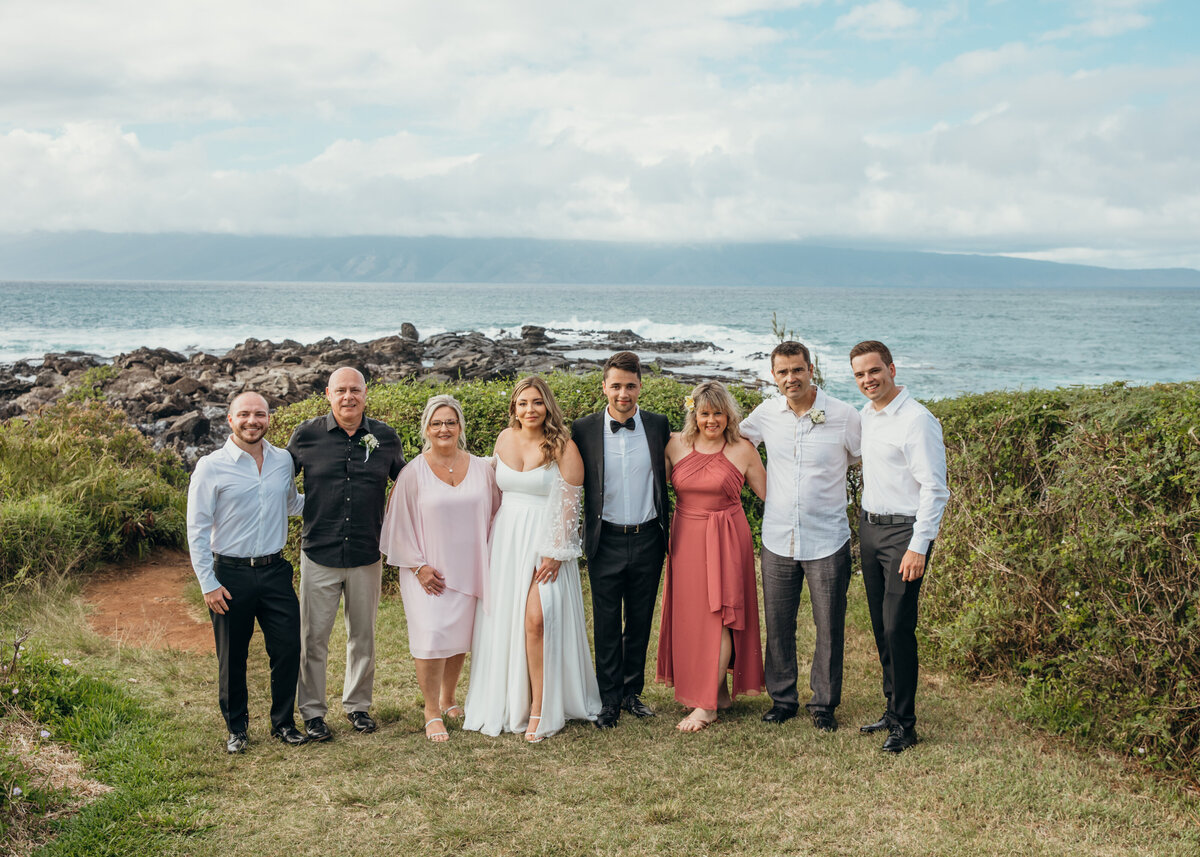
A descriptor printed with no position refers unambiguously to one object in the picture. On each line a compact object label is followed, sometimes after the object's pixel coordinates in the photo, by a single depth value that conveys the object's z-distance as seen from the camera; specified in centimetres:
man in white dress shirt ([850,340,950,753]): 525
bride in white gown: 580
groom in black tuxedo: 589
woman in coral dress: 592
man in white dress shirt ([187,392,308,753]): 539
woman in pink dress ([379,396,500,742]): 584
